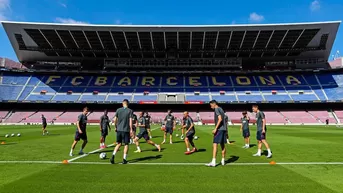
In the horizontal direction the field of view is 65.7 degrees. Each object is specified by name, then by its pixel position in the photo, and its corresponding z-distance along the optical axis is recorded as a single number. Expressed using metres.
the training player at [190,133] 12.48
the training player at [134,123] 15.84
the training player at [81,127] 11.47
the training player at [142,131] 12.86
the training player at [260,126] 11.09
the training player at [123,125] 9.20
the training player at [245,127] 14.88
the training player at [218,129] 8.85
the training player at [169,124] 17.34
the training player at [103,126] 14.71
